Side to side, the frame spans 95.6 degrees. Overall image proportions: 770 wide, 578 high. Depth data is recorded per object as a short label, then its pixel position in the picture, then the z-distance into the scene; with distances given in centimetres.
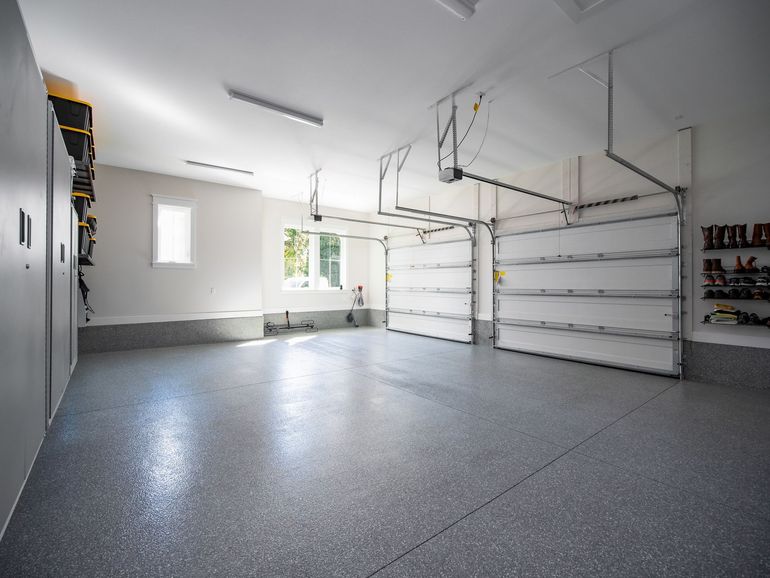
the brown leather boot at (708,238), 431
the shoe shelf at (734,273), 405
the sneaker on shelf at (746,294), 404
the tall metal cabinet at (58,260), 254
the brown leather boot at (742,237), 404
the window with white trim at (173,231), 677
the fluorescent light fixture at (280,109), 391
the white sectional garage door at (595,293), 479
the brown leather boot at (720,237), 423
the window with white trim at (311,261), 927
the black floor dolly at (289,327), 844
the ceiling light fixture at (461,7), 255
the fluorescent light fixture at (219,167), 620
